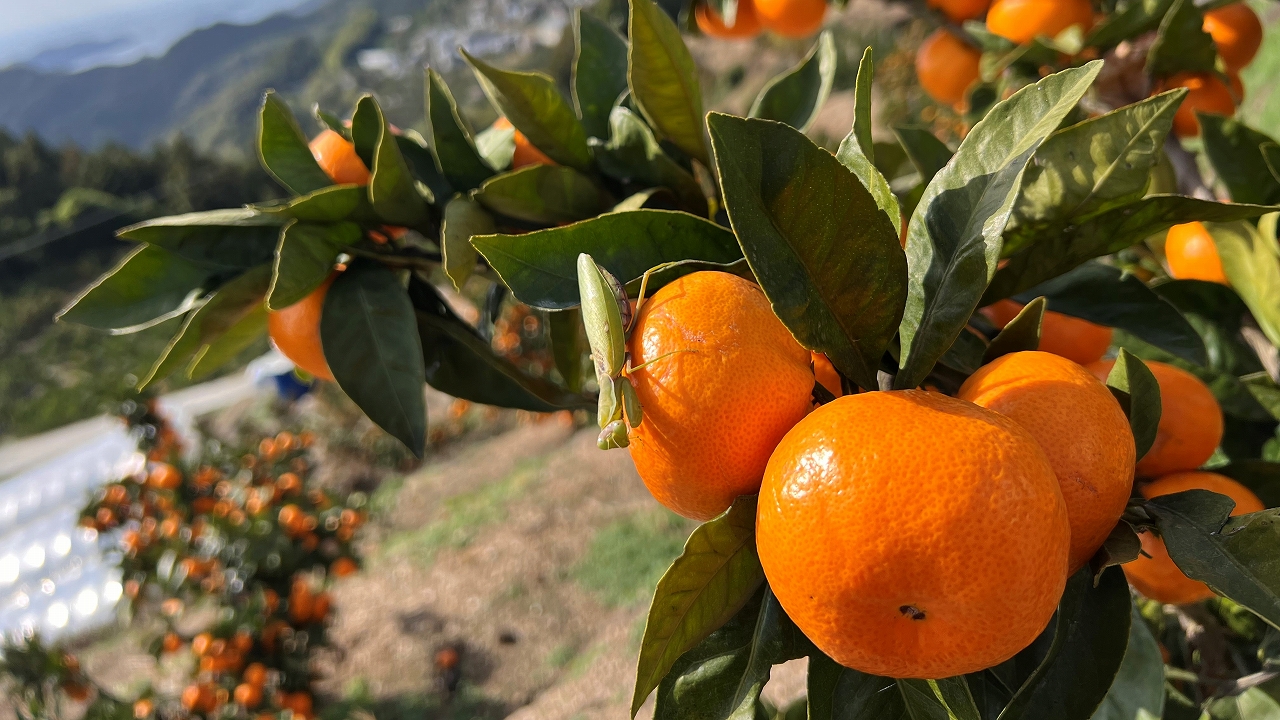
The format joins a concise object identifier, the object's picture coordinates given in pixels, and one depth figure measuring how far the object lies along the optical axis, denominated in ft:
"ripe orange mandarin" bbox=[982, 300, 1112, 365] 2.18
